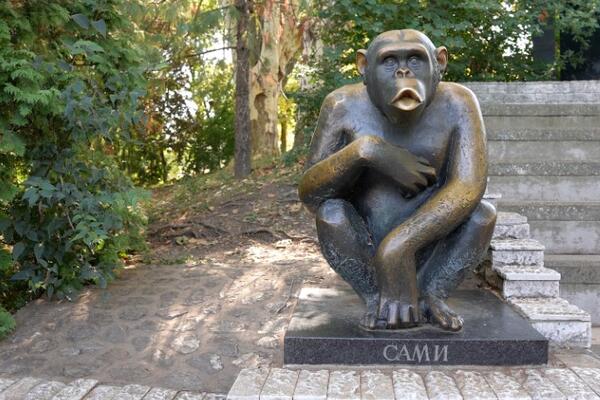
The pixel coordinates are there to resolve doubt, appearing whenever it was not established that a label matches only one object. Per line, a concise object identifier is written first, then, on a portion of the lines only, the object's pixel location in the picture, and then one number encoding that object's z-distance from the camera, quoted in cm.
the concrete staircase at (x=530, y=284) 330
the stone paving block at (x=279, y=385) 250
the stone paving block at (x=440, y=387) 249
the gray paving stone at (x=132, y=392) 299
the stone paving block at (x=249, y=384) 250
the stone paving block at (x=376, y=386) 250
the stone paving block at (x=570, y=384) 248
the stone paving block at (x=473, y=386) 248
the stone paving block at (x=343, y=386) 250
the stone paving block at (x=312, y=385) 249
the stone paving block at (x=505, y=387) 247
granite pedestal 281
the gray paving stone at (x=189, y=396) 321
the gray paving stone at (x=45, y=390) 304
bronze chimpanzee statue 289
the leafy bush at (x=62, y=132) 461
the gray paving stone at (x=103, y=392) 298
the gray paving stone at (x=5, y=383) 319
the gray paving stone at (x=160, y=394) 306
